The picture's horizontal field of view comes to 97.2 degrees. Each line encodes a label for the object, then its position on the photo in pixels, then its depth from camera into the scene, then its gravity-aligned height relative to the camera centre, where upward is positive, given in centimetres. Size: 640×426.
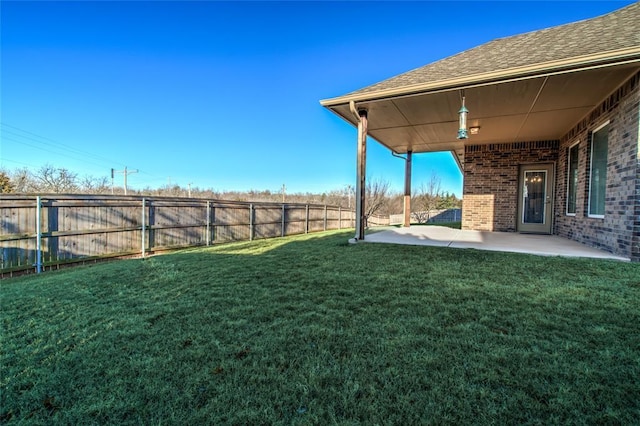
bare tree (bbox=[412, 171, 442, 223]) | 2612 +160
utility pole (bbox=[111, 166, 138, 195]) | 2646 +297
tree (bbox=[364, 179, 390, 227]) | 1947 +111
